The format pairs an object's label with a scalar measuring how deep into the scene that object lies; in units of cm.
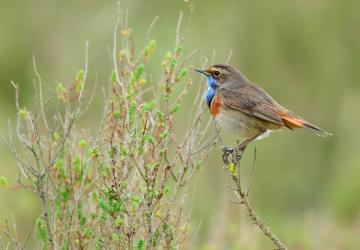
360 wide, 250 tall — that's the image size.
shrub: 1198
